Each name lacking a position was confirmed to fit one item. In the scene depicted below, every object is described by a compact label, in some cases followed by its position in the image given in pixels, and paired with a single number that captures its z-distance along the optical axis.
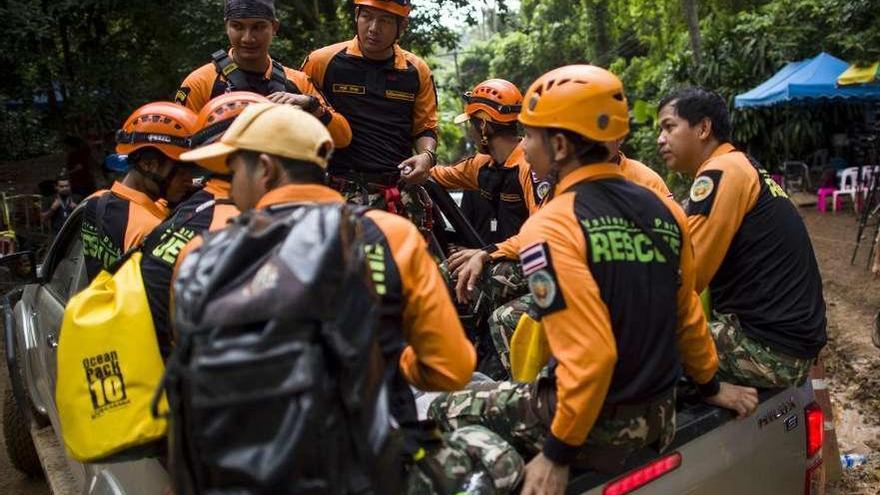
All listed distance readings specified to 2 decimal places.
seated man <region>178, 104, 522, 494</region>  2.01
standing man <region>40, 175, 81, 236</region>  11.66
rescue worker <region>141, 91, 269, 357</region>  2.37
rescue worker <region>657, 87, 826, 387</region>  3.11
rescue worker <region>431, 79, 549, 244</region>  4.63
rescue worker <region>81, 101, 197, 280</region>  3.40
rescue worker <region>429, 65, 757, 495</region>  2.22
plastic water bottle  4.96
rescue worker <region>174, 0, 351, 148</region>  4.02
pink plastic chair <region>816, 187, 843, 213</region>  14.97
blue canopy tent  14.95
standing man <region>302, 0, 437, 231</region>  4.44
